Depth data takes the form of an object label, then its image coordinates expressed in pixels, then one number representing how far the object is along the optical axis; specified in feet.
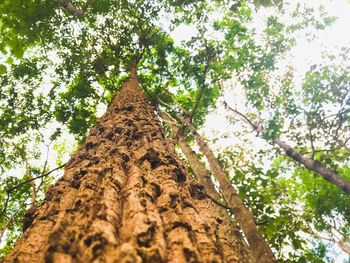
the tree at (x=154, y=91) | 14.05
